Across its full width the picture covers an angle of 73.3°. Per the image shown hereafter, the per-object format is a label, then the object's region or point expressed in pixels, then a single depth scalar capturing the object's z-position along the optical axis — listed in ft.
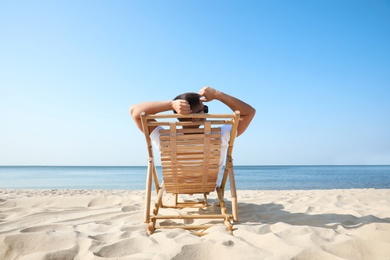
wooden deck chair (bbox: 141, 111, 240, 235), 8.34
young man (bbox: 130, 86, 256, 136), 8.39
